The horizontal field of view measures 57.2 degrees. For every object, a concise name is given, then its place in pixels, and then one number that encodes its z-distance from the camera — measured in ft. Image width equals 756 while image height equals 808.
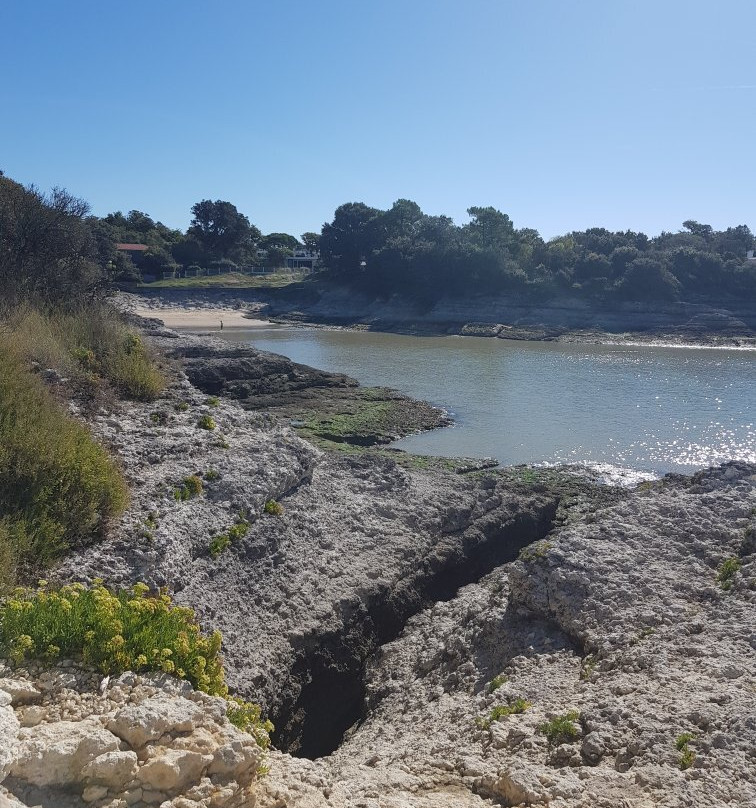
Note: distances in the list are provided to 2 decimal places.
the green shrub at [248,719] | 19.42
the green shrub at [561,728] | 21.67
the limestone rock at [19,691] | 17.01
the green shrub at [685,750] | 19.48
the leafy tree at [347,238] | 273.13
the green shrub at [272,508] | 38.09
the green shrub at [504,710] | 23.74
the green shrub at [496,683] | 26.76
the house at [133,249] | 279.49
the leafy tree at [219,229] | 308.19
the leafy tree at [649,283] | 210.18
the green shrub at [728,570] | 30.96
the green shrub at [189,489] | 35.14
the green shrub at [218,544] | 33.24
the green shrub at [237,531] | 34.68
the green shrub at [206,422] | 43.76
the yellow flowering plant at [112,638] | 18.66
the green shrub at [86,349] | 44.42
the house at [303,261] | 347.36
